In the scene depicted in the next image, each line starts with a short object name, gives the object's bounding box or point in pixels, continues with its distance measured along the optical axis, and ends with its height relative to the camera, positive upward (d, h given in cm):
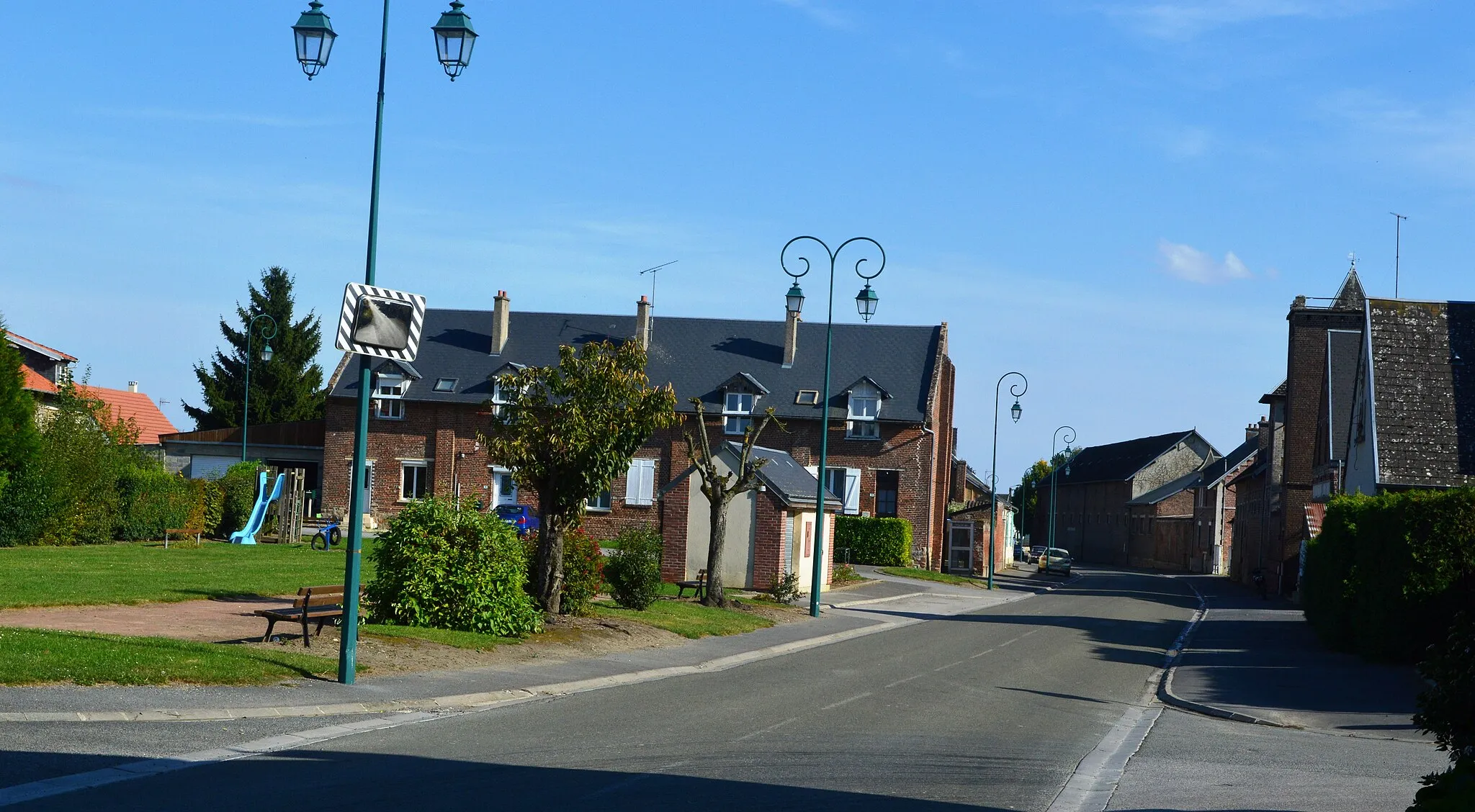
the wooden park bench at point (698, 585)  2792 -193
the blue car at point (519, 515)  4494 -106
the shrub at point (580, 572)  2152 -136
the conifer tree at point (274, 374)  7112 +531
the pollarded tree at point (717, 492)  2628 +8
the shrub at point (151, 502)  3919 -110
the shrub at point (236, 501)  4319 -99
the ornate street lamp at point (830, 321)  2881 +385
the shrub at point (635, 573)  2397 -148
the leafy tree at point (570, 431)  2048 +88
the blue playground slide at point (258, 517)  3978 -138
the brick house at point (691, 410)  5288 +360
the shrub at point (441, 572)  1819 -126
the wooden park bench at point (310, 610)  1555 -160
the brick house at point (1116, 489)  9069 +198
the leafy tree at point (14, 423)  3512 +95
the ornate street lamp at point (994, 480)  4609 +107
